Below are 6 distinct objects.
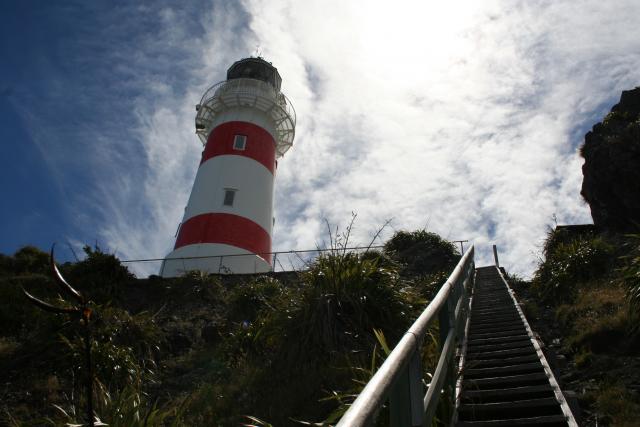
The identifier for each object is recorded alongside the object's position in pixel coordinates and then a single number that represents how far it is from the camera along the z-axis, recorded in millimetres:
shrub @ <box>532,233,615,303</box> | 9891
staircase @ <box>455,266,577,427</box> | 3881
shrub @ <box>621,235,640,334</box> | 6047
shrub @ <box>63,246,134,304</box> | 12133
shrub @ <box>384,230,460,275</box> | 15094
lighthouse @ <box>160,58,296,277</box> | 17688
